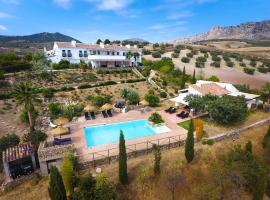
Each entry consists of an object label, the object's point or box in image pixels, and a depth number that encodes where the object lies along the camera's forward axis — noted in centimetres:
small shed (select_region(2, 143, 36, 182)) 1831
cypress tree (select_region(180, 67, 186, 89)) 4390
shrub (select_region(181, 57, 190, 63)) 6794
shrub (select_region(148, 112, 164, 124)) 2834
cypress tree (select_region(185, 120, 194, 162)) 1958
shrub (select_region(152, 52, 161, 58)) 7612
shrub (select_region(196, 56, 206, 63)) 6797
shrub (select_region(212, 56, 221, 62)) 6882
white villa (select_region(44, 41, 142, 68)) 5544
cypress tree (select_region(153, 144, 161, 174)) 1810
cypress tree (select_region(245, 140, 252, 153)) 2050
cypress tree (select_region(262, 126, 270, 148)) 2213
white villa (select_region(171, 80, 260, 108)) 3250
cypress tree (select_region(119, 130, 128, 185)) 1728
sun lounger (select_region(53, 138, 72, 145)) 2227
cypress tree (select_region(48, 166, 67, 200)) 1429
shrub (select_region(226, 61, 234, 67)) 6425
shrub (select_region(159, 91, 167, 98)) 4099
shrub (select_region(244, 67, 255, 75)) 5849
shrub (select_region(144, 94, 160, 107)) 3553
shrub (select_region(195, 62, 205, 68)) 6412
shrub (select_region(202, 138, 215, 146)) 2288
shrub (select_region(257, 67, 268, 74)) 5994
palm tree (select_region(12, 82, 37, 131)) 2300
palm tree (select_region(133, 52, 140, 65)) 5874
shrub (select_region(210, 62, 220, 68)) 6369
